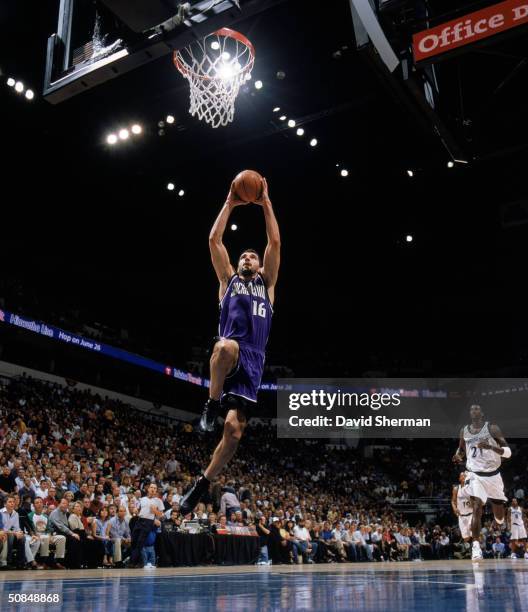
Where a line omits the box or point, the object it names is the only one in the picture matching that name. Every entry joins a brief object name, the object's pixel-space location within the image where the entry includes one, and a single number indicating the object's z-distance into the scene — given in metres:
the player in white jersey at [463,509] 9.61
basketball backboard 5.31
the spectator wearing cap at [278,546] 13.72
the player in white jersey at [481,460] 8.25
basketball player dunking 4.24
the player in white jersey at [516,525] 13.19
